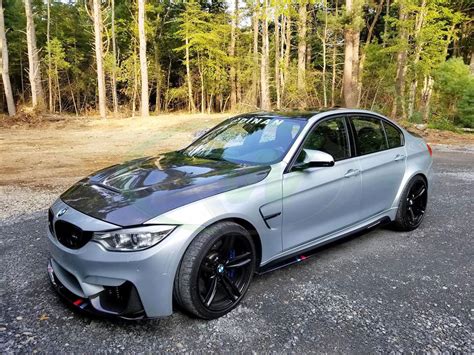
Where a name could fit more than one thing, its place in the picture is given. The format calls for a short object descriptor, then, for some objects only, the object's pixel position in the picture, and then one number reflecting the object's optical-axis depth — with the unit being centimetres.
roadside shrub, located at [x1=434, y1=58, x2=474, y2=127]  1652
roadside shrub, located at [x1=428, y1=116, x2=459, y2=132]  1616
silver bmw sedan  241
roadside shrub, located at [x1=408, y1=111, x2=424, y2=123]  1734
